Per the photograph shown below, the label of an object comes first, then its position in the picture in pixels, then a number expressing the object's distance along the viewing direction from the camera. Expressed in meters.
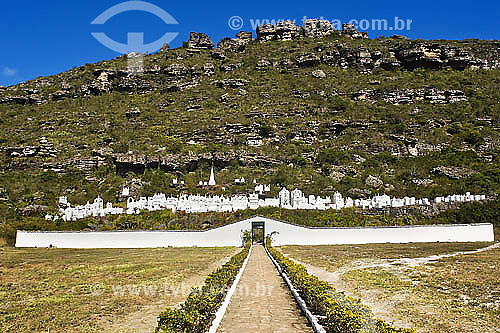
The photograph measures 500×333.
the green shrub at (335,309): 5.35
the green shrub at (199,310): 5.62
